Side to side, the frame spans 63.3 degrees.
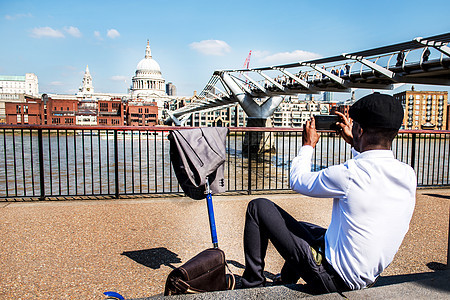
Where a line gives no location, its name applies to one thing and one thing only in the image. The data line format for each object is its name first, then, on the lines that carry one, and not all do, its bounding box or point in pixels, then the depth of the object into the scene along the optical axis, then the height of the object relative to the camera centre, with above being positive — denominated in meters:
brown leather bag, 1.87 -0.80
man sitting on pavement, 1.66 -0.35
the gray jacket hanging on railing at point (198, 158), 2.30 -0.20
